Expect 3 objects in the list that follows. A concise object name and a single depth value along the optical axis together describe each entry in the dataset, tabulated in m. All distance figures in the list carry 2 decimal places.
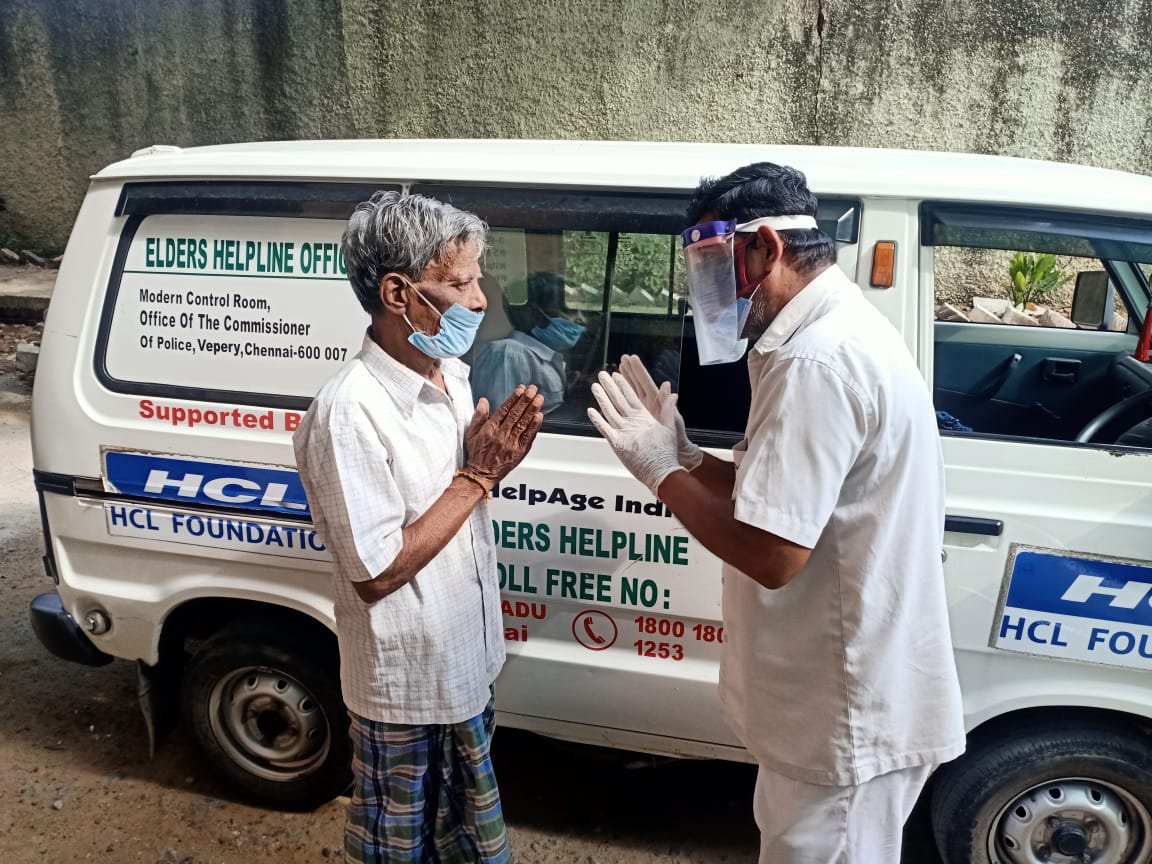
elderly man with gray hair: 1.67
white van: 2.05
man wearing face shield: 1.44
